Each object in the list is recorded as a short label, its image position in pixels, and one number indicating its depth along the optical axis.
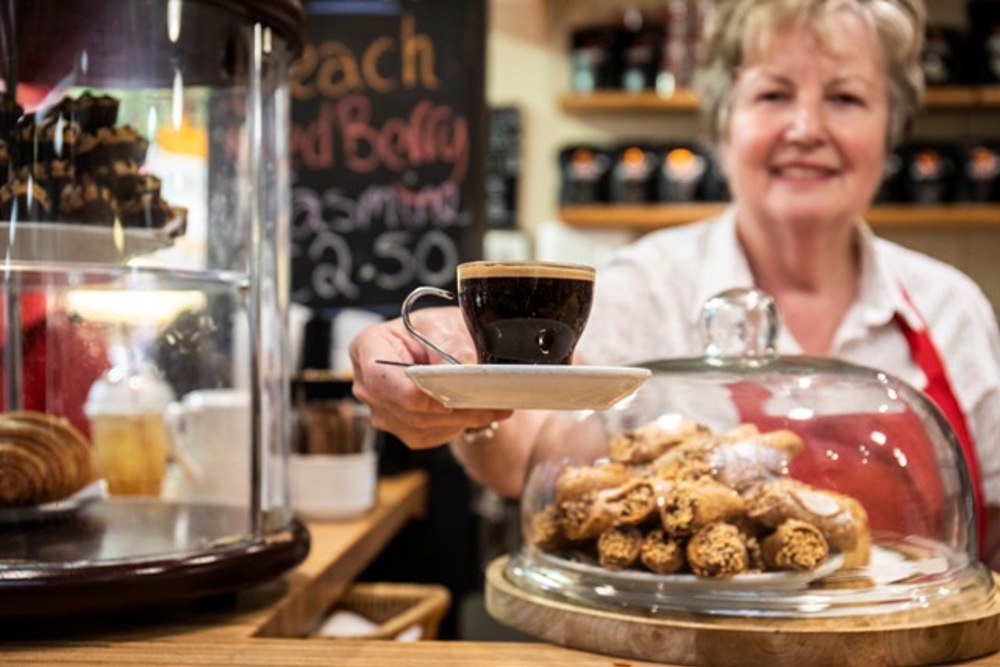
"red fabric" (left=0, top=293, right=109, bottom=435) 1.25
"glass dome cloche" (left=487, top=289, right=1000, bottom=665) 0.95
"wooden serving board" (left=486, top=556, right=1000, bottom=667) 0.91
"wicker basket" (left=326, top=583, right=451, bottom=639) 1.84
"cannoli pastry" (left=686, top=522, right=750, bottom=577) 0.95
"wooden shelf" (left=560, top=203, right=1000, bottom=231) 3.92
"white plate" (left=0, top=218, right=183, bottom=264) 1.09
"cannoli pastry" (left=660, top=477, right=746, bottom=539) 0.96
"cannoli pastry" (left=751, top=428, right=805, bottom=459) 1.05
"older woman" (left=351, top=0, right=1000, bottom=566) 1.80
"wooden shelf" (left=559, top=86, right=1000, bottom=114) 4.01
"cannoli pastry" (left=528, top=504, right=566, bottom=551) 1.08
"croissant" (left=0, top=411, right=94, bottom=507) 1.17
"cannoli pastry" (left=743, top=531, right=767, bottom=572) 0.97
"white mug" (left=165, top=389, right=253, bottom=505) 1.66
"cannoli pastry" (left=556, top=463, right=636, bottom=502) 1.05
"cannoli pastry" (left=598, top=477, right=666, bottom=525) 0.99
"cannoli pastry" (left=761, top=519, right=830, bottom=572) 0.95
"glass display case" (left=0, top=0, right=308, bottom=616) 1.11
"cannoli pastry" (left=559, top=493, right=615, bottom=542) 1.02
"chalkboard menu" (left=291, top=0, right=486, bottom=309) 3.07
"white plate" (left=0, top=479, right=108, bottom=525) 1.18
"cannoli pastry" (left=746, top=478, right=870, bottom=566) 0.98
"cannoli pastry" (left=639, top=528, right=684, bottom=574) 0.97
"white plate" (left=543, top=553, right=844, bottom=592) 0.95
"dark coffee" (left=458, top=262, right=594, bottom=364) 0.84
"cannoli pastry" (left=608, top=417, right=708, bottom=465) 1.07
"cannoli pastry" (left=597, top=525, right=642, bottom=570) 0.99
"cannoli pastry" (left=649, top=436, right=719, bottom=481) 1.02
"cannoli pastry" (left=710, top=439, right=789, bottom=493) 1.01
